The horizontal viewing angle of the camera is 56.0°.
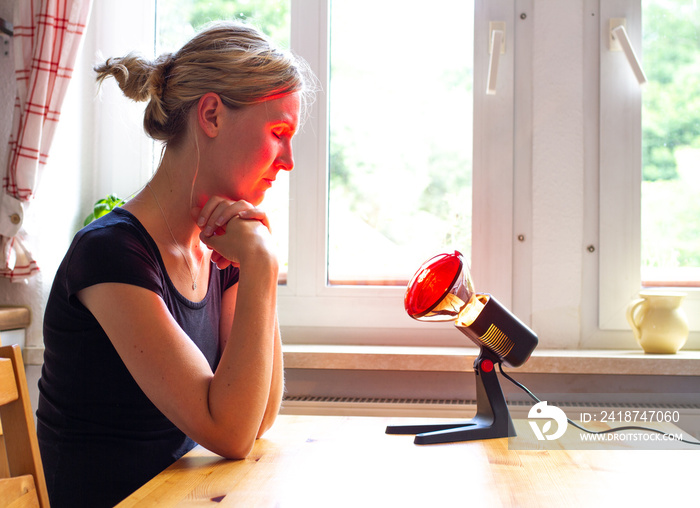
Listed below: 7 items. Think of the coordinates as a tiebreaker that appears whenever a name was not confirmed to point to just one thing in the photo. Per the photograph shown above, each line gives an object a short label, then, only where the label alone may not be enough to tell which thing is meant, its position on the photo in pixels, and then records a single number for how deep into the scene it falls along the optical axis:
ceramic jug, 1.79
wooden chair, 0.88
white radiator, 1.80
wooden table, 0.81
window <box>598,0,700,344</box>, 1.97
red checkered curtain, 1.80
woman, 0.97
